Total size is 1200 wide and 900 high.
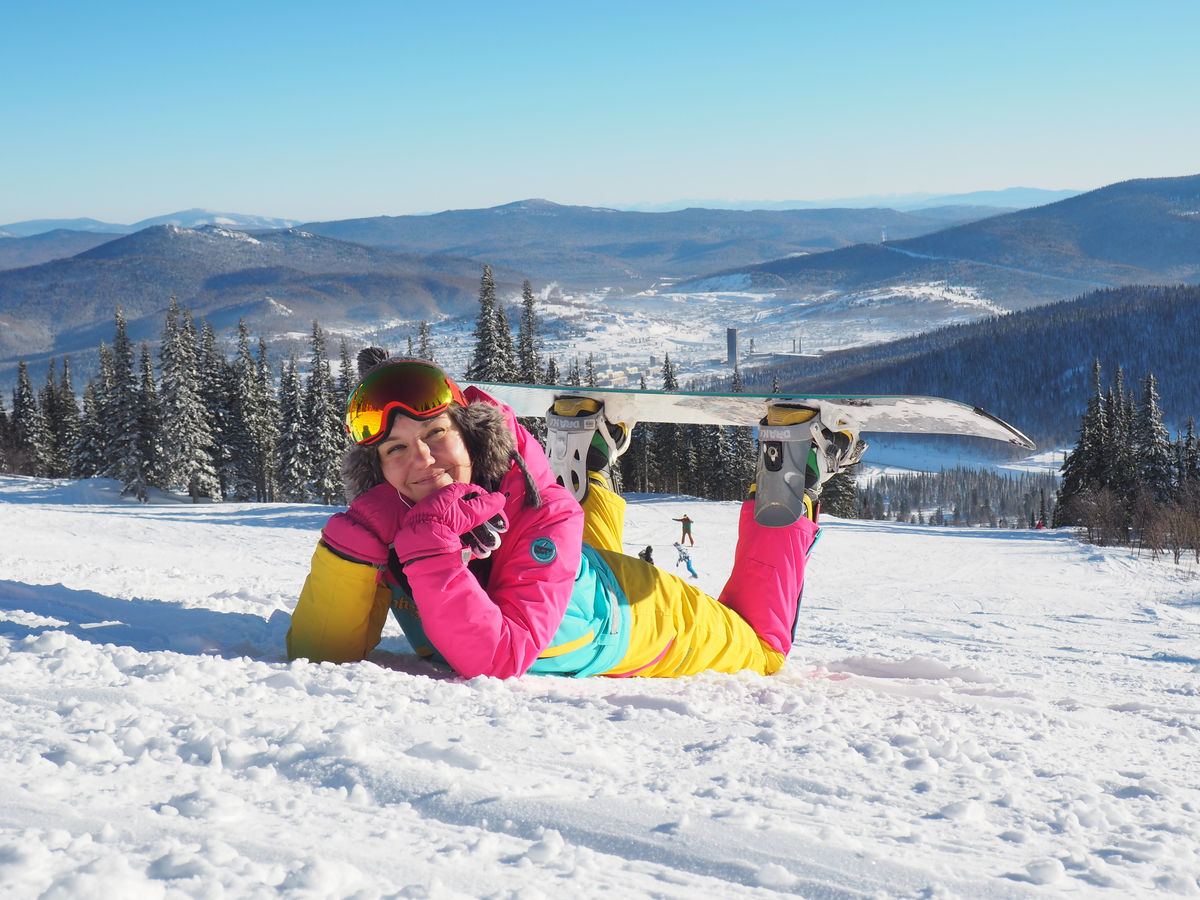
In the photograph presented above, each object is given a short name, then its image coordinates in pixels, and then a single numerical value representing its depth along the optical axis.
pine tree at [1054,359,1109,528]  35.28
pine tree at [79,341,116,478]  34.41
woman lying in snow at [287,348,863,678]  2.61
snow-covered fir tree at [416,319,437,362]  25.80
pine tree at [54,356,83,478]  42.72
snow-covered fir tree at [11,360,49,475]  41.78
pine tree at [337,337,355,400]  28.09
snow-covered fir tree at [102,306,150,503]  32.41
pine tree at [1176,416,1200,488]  37.72
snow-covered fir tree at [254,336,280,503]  36.56
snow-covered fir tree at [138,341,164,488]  33.22
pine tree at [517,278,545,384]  31.39
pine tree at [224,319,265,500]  35.72
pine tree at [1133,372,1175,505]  34.75
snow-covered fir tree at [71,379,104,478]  37.81
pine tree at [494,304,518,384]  28.20
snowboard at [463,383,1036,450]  4.82
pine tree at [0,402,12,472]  45.69
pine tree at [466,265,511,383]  28.27
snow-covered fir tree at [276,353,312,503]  32.78
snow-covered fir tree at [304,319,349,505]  32.41
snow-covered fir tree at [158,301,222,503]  31.70
